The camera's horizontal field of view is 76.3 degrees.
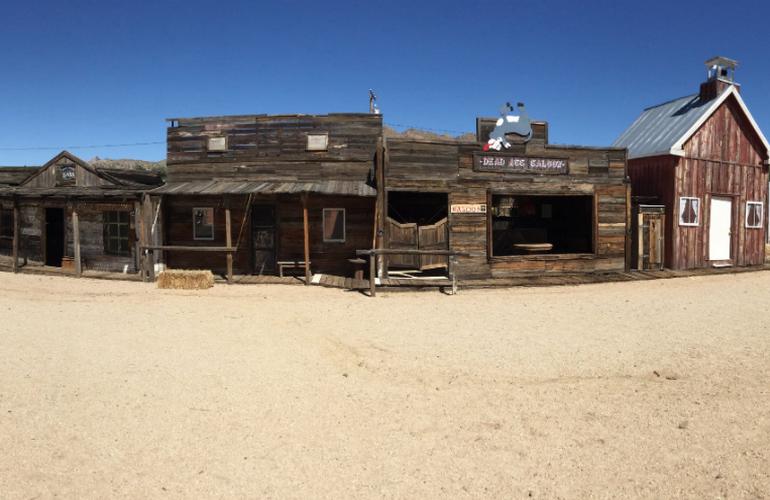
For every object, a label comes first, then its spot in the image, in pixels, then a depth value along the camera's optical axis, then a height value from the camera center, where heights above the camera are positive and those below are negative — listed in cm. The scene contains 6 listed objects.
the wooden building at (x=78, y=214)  1546 +83
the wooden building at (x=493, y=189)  1411 +145
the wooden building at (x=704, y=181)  1680 +197
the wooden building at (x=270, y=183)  1523 +159
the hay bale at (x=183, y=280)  1280 -109
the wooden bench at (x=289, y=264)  1496 -81
